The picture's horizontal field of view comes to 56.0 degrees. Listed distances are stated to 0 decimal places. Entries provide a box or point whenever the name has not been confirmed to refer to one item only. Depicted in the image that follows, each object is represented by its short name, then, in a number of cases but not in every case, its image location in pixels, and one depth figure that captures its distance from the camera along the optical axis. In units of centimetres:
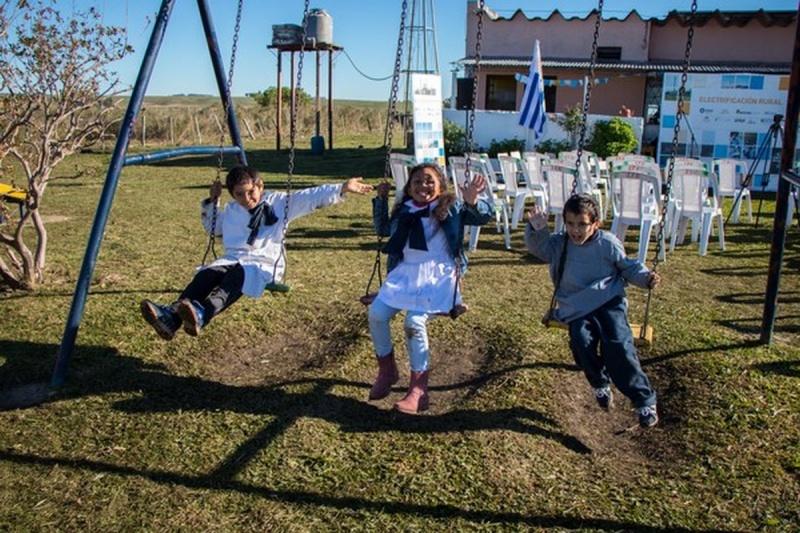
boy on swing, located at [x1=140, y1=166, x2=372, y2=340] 464
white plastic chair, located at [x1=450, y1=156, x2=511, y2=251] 927
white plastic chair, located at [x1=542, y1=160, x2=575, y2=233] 900
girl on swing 421
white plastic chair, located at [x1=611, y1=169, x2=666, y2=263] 849
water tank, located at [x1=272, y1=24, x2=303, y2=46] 2394
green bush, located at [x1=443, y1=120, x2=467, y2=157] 1933
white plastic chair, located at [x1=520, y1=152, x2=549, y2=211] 1093
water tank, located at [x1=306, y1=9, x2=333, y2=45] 2397
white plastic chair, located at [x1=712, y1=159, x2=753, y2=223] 1130
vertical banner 1263
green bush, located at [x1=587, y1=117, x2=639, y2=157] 1714
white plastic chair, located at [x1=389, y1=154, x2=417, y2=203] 1056
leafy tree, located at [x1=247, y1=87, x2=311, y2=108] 3959
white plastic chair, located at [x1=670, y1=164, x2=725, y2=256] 902
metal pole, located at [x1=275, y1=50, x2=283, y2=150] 2364
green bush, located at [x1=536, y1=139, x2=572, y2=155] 1838
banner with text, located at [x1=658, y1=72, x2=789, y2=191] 1542
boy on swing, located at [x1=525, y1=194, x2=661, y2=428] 398
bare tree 628
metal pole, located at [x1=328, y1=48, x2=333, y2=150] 2538
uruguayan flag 1354
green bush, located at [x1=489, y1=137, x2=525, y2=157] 1917
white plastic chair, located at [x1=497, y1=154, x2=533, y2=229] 1045
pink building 2448
